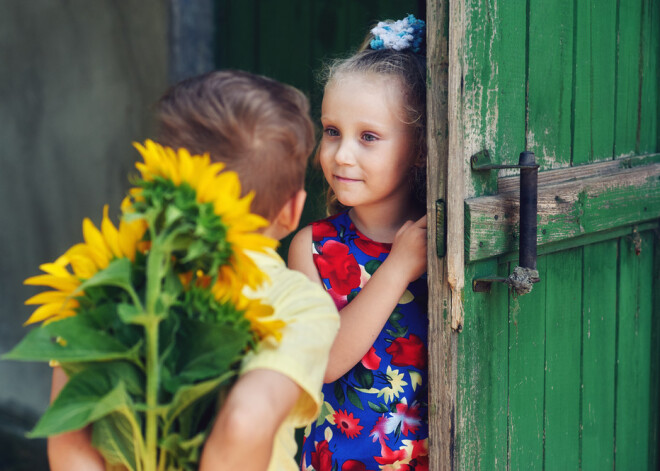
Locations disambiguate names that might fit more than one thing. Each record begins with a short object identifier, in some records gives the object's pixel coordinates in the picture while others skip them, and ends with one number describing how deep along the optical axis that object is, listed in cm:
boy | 107
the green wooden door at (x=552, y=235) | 160
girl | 169
